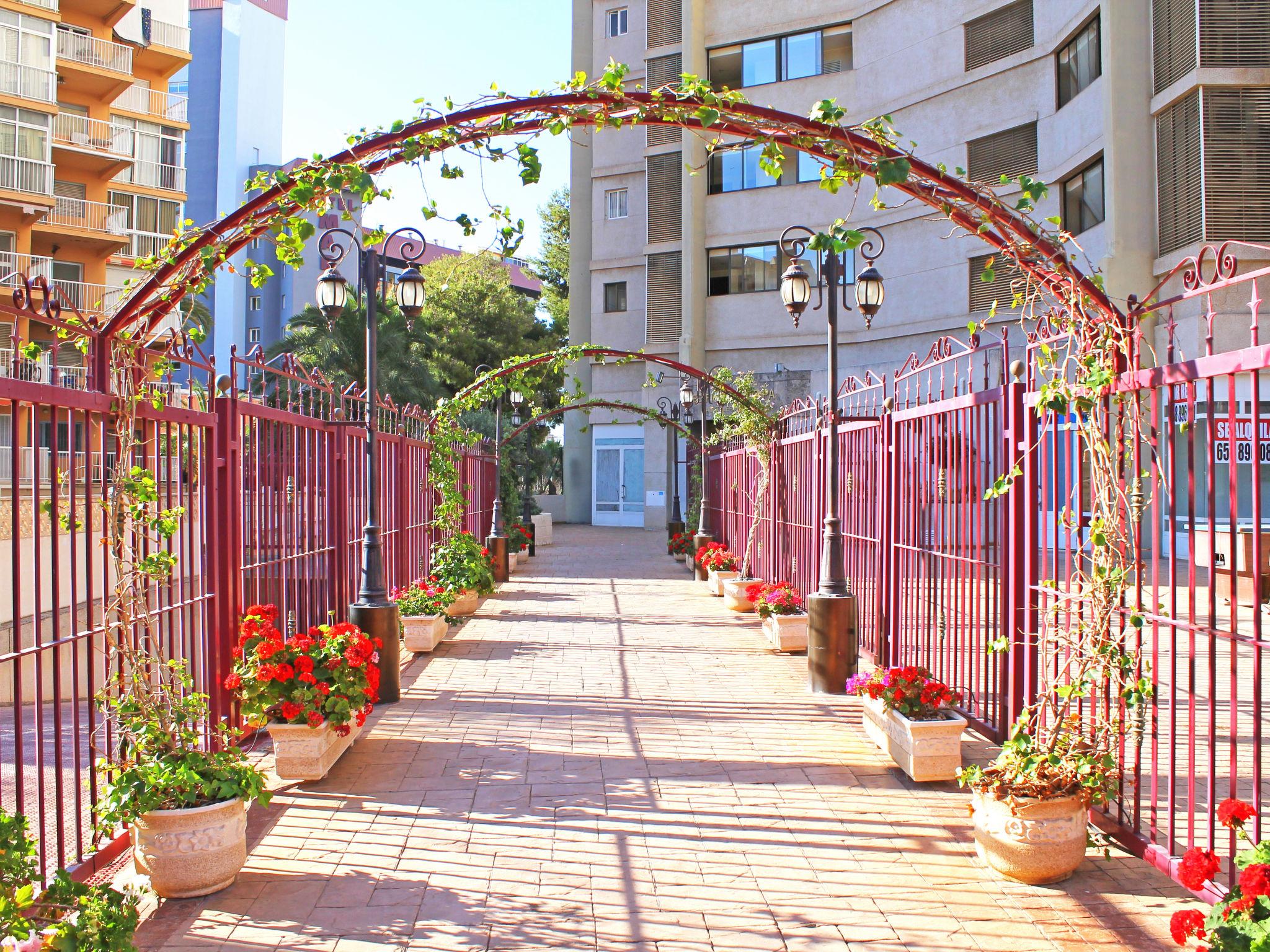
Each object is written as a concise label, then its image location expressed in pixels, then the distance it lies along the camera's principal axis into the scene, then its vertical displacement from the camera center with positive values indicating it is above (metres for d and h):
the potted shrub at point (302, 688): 6.04 -1.25
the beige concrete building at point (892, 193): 20.52 +8.32
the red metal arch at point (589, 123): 5.20 +1.62
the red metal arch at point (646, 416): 21.73 +1.32
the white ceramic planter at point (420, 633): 11.12 -1.64
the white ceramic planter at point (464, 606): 13.90 -1.70
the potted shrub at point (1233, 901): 3.09 -1.32
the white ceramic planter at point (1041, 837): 4.54 -1.60
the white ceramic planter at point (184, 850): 4.40 -1.58
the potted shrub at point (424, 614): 11.13 -1.47
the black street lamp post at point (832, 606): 8.65 -1.06
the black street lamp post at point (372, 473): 8.47 +0.08
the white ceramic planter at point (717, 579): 16.44 -1.59
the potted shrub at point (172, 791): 4.41 -1.37
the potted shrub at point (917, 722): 6.11 -1.48
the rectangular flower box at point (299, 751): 6.14 -1.61
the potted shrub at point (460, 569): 13.59 -1.17
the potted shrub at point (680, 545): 22.89 -1.49
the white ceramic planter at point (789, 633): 11.02 -1.64
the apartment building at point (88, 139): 29.22 +10.85
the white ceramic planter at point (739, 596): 14.54 -1.64
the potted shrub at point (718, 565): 16.62 -1.40
